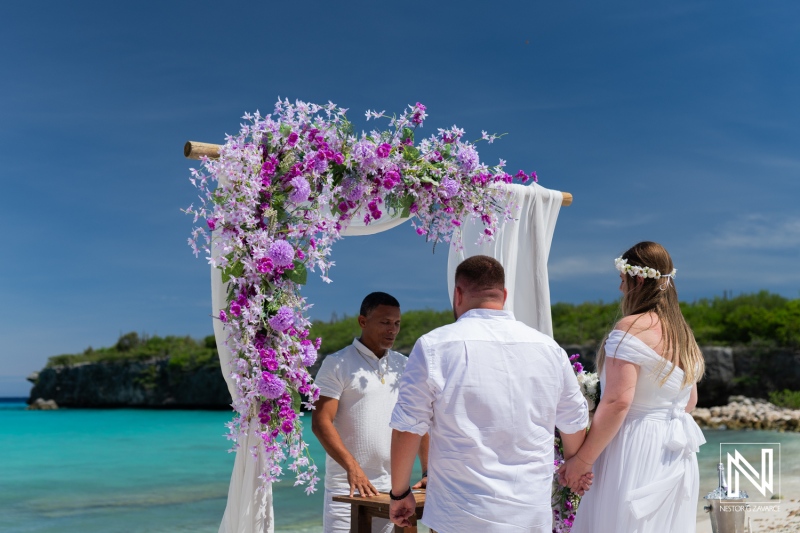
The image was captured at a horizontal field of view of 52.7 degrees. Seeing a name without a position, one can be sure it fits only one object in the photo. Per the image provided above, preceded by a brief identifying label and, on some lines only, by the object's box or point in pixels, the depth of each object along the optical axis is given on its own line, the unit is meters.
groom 2.69
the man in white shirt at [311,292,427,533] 3.98
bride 3.22
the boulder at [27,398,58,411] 51.47
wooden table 3.64
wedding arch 3.83
